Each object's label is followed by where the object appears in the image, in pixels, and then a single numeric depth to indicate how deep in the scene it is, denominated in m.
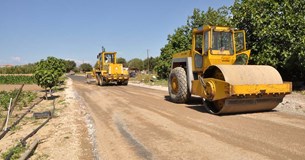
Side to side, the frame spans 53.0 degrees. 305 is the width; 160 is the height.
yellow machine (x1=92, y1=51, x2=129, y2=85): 28.06
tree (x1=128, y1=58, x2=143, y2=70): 119.05
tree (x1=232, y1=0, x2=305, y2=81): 17.05
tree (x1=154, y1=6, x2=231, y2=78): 32.44
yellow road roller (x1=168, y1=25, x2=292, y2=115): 9.00
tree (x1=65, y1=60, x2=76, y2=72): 143.73
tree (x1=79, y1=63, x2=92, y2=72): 141.80
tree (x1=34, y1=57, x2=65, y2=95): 17.73
